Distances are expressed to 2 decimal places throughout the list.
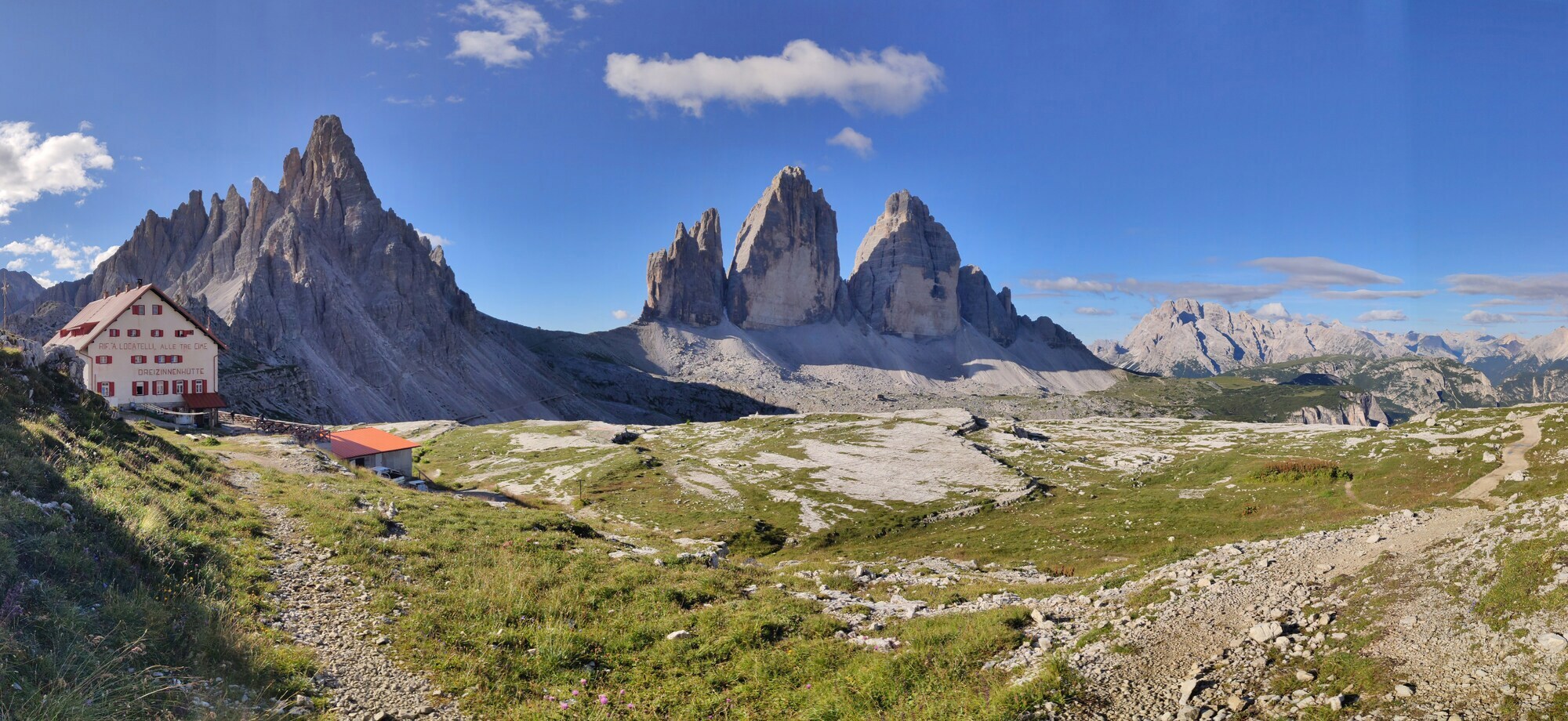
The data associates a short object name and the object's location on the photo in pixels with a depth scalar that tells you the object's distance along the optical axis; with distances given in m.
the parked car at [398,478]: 47.47
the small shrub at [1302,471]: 45.88
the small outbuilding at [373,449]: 50.03
